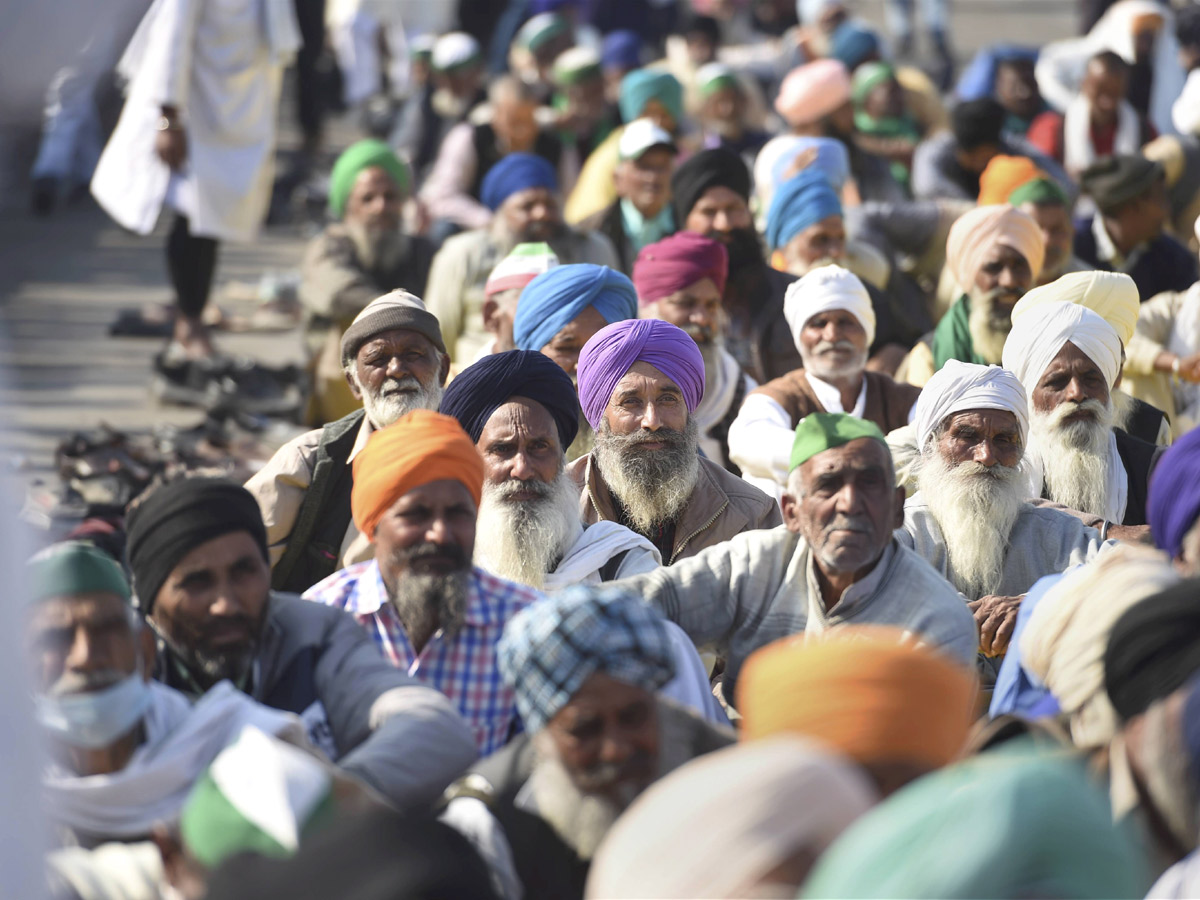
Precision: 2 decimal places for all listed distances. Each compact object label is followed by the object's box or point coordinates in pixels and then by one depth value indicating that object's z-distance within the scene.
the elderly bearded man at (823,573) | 7.83
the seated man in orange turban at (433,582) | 7.49
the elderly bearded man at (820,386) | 10.75
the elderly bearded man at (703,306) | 11.84
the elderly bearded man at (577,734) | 5.96
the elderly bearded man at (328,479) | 9.41
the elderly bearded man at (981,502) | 9.12
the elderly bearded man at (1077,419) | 10.18
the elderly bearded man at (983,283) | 12.24
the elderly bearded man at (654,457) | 9.83
